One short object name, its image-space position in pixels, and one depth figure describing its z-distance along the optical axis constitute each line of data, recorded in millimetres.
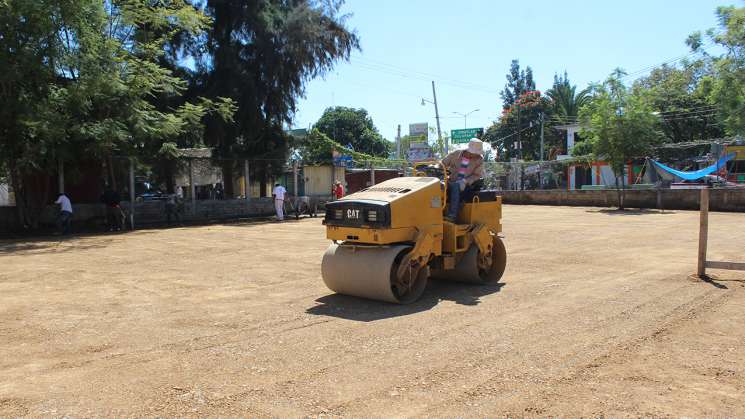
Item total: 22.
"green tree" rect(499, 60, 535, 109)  67438
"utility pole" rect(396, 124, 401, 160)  60831
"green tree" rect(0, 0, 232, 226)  16672
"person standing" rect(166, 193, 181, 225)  22516
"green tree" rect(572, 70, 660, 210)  27312
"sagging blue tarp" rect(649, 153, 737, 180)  26062
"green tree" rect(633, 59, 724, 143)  42500
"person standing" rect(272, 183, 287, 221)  24391
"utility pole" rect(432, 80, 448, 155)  47391
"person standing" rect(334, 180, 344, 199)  26391
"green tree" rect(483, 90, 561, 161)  60906
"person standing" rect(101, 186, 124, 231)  19922
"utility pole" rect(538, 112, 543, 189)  34031
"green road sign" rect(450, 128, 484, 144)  60219
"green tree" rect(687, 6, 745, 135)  21125
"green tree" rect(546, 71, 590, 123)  57156
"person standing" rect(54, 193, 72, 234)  18234
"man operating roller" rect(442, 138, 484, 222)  8227
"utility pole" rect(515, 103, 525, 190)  59531
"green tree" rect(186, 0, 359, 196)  25828
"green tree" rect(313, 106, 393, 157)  70250
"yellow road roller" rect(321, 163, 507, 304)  7172
